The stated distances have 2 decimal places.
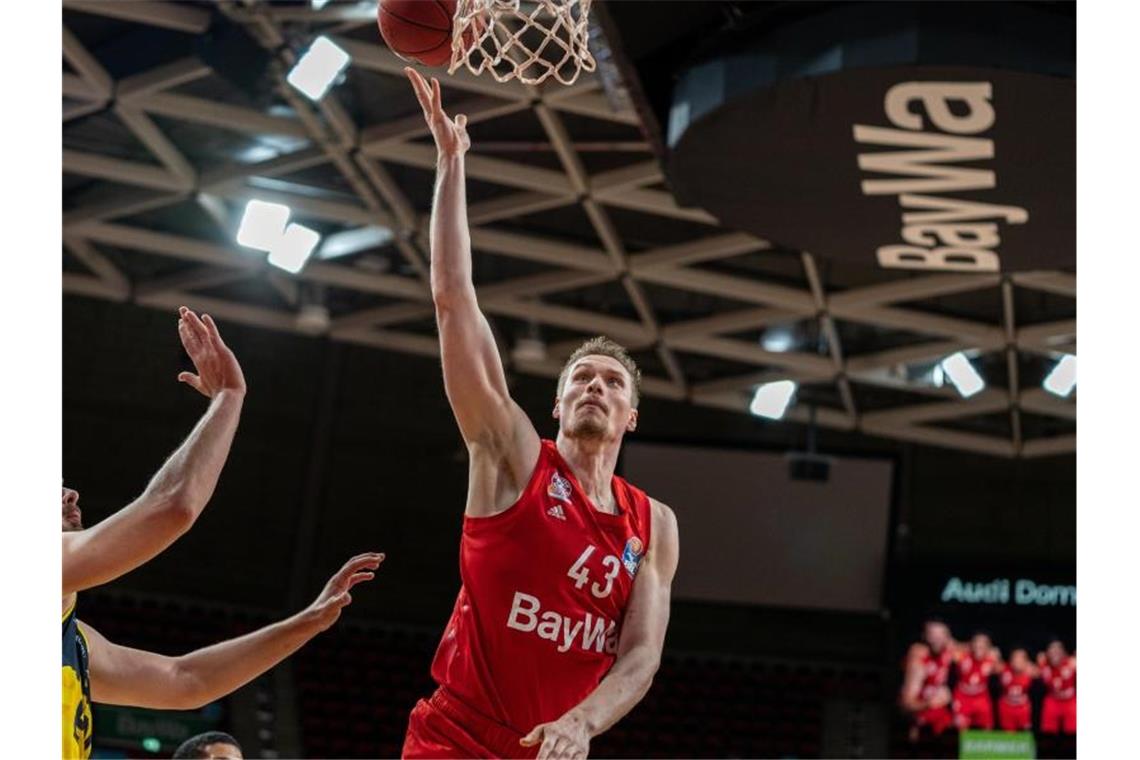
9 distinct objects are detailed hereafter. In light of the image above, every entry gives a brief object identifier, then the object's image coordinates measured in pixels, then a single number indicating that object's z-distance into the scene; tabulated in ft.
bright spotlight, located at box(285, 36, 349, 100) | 43.86
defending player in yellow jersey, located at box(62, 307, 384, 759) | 11.59
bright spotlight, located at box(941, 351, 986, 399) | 67.72
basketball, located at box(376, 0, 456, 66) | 18.25
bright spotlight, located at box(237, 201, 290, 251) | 58.23
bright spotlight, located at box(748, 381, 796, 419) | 72.59
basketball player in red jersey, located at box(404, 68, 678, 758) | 15.02
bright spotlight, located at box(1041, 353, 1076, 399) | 68.13
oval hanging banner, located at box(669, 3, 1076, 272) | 30.07
